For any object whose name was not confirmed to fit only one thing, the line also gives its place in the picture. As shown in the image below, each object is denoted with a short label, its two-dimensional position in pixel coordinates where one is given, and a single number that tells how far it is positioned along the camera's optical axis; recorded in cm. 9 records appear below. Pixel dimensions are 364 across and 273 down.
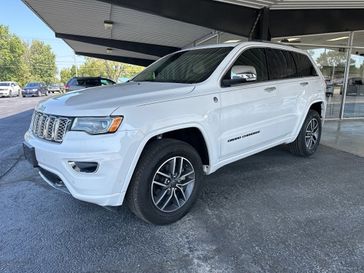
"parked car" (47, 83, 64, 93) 4170
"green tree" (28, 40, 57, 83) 7136
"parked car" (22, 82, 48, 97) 2895
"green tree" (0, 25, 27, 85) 4794
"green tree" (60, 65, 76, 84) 7586
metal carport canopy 757
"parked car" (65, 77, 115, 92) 1336
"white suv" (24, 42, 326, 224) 264
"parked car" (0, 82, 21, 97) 2714
